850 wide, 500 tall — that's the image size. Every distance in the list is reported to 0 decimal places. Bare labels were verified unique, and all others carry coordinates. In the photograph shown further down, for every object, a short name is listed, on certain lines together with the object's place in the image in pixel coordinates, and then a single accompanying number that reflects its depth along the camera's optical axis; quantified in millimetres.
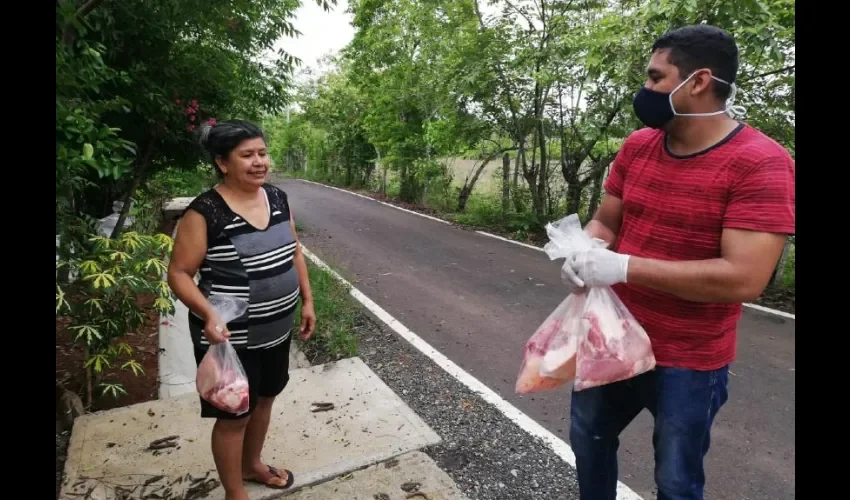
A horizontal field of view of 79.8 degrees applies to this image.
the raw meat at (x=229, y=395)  1945
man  1490
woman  1984
